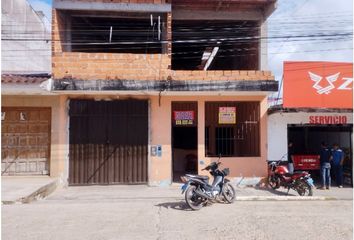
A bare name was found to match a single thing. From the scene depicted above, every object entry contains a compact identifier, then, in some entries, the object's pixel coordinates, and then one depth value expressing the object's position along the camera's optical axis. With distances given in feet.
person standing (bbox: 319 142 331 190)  42.24
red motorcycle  37.78
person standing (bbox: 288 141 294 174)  41.84
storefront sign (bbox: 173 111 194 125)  44.91
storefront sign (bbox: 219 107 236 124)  45.47
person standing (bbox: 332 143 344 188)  43.78
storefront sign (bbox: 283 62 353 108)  41.39
